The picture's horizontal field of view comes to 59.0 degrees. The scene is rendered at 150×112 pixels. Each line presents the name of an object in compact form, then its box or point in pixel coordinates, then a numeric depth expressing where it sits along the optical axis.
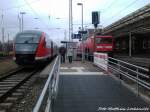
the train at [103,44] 13.97
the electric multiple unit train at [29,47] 9.94
